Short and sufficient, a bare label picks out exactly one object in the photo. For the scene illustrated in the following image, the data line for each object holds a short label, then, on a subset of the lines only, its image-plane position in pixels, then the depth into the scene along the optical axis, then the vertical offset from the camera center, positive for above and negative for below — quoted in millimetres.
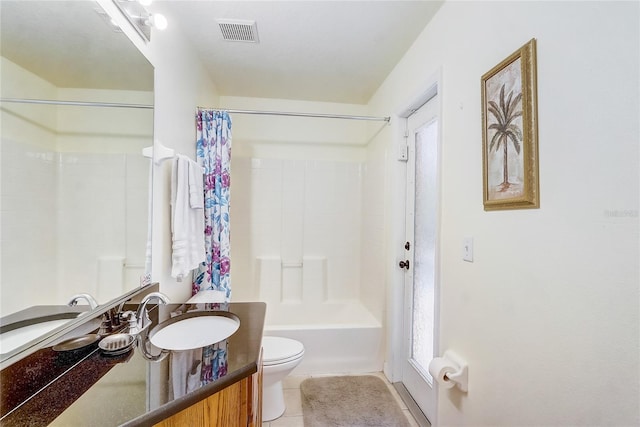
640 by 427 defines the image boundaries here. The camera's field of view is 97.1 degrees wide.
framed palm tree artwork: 941 +313
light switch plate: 1270 -140
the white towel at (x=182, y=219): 1568 -14
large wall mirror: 688 +181
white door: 1812 -260
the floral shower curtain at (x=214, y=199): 2105 +134
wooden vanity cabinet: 721 -538
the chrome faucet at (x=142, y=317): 1078 -400
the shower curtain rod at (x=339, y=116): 2197 +809
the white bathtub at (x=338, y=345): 2236 -1034
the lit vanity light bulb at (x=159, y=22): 1283 +892
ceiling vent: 1699 +1176
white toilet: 1683 -914
